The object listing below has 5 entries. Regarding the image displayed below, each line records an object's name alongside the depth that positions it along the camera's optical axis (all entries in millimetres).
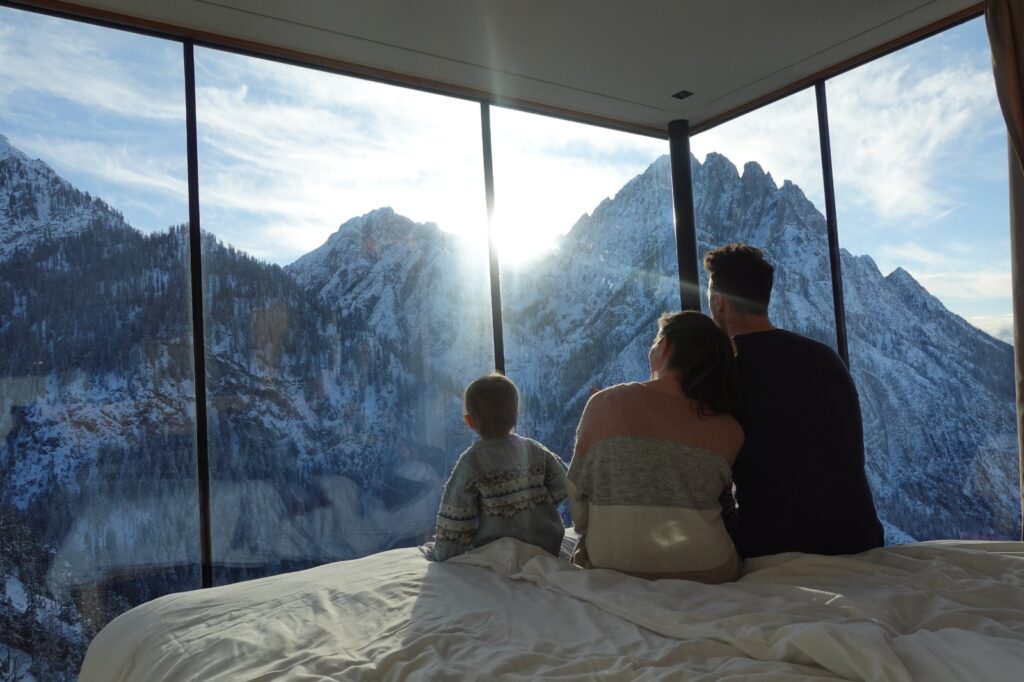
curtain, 2799
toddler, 1835
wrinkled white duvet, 958
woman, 1516
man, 1623
